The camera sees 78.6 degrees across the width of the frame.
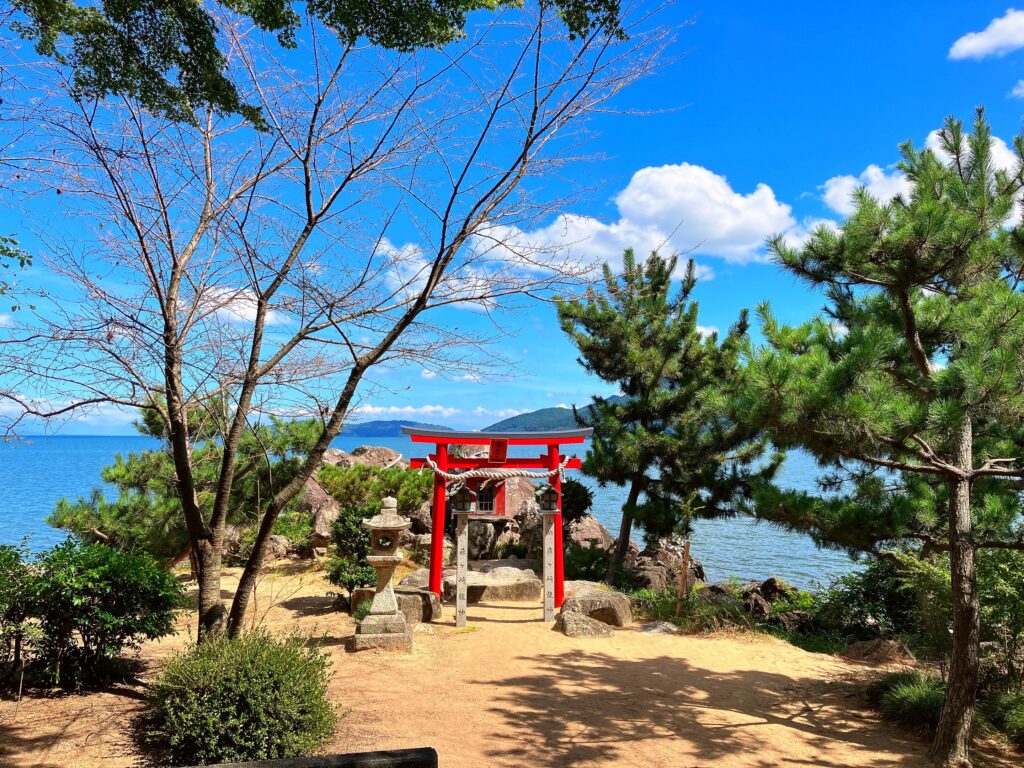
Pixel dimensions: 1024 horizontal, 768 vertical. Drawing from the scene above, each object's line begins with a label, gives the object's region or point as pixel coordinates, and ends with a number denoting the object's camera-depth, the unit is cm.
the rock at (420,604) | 772
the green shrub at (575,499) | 1256
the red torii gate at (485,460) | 861
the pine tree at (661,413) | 1091
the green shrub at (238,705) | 358
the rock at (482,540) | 1316
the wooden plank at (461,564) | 771
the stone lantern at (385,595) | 648
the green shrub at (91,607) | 435
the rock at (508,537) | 1334
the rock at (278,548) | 1244
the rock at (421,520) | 1377
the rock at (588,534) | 1368
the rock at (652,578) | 1152
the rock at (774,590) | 991
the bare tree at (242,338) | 397
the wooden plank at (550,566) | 811
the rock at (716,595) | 883
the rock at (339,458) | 1838
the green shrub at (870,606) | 789
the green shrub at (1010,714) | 447
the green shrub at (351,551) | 842
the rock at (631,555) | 1287
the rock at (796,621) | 849
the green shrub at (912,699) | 476
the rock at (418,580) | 914
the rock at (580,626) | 750
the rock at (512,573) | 1003
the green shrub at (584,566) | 1202
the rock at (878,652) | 687
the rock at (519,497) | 1470
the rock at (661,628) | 779
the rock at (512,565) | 1081
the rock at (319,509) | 1256
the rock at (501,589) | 937
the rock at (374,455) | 1992
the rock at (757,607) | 888
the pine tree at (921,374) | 372
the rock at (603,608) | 809
